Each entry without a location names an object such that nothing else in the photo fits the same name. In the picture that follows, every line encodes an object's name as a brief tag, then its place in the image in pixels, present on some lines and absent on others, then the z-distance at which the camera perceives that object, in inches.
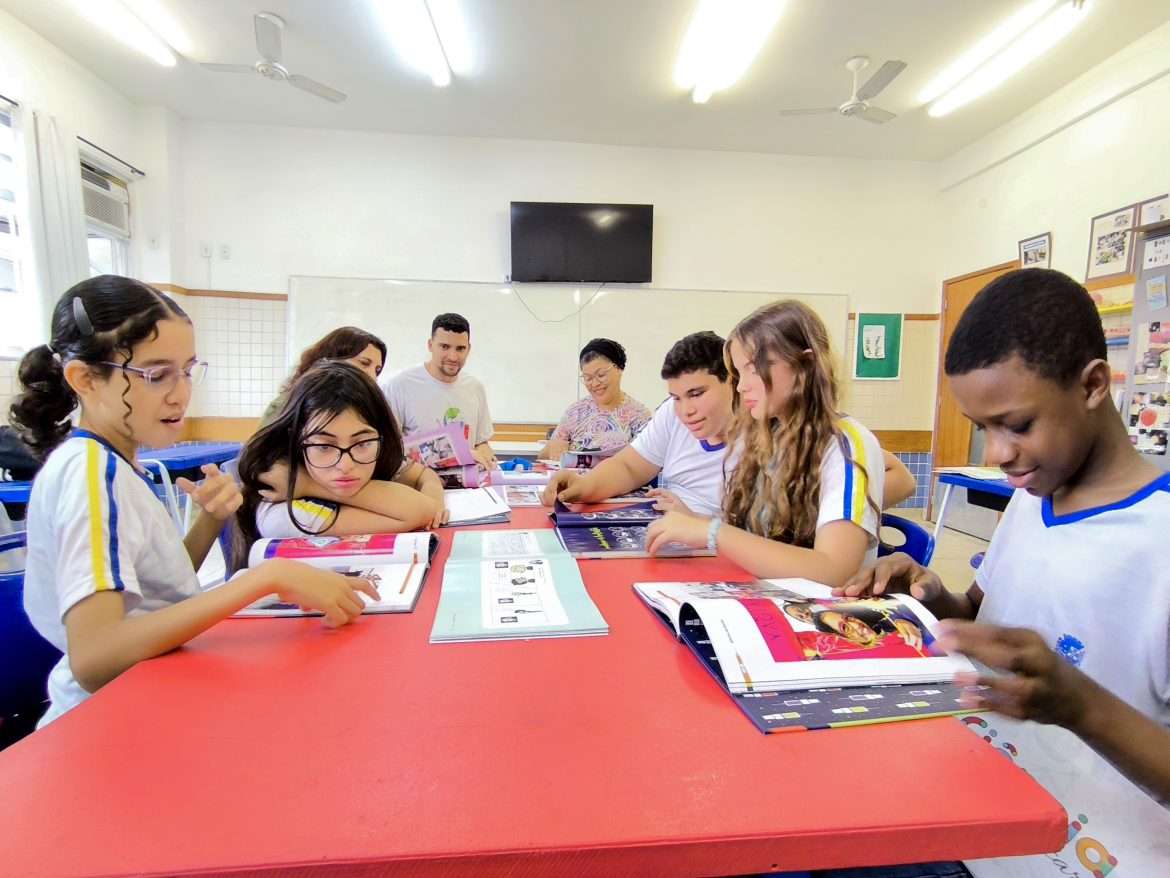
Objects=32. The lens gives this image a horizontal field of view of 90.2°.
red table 16.1
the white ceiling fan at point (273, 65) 119.0
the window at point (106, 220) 146.9
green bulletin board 194.4
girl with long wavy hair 41.8
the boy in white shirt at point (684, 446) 68.6
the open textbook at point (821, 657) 23.5
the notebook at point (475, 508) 59.6
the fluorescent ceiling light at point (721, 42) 114.1
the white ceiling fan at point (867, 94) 125.0
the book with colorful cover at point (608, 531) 47.0
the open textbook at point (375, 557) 36.6
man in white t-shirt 110.3
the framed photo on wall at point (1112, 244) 129.3
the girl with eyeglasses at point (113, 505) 27.9
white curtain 125.6
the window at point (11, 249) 122.9
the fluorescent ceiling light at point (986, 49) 116.1
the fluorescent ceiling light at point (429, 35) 116.6
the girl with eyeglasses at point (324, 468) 48.5
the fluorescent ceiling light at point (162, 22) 118.0
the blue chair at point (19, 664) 36.9
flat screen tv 178.4
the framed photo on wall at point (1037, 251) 150.9
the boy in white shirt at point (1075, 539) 23.5
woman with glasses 124.6
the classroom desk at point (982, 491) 112.3
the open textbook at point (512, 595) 30.4
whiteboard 177.3
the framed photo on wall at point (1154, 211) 121.1
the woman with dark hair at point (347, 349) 84.0
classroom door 181.2
